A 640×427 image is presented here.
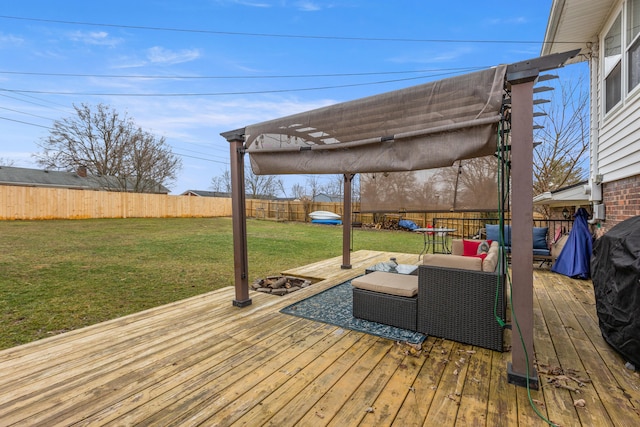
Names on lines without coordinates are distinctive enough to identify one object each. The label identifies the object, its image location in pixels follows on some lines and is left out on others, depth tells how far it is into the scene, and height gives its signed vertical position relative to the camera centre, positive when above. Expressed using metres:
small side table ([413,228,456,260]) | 6.58 -1.19
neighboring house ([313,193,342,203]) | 34.56 +0.90
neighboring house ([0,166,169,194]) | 21.50 +2.17
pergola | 1.99 +0.58
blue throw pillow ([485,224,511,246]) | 6.52 -0.61
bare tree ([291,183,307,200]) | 36.44 +1.87
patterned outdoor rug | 2.86 -1.22
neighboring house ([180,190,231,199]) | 37.91 +1.75
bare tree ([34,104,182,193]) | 19.56 +3.96
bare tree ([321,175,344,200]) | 30.70 +1.99
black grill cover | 2.10 -0.66
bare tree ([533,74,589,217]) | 9.87 +2.12
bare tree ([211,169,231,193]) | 36.25 +2.91
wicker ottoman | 2.93 -0.96
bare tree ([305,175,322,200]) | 34.00 +2.37
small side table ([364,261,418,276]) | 4.35 -0.95
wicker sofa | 2.53 -0.89
